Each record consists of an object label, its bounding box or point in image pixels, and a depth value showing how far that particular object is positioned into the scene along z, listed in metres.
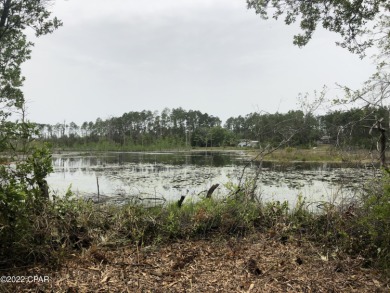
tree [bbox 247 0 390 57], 5.22
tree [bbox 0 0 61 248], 2.96
